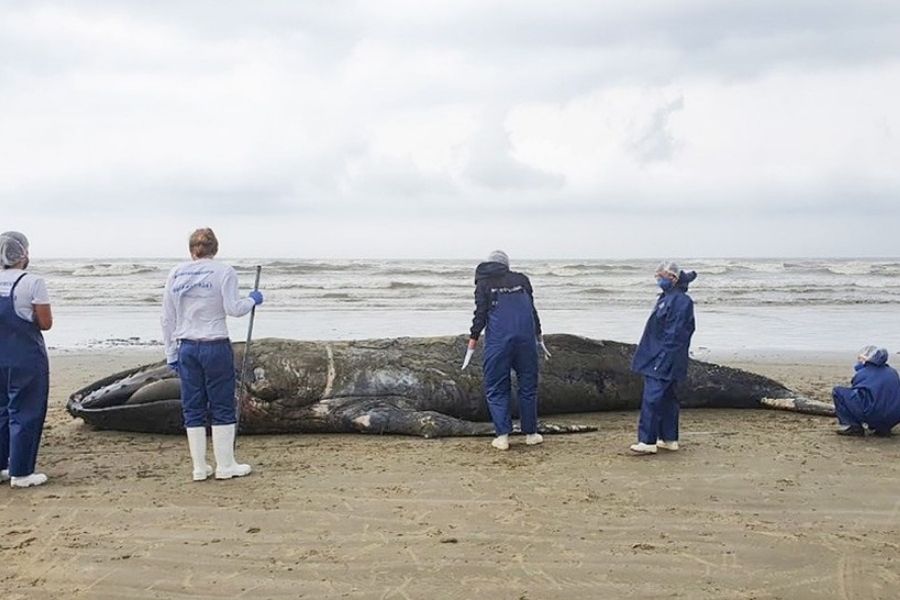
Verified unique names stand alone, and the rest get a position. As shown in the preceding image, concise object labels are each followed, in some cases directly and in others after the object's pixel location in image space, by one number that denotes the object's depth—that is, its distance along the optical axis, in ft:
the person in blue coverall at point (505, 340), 26.96
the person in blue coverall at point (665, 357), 25.39
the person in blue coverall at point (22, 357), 22.33
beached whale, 29.91
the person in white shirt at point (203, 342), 22.93
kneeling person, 27.45
